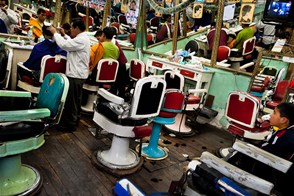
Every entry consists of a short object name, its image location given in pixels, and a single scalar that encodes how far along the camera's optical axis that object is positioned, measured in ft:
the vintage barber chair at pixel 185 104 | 11.27
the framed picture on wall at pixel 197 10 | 14.25
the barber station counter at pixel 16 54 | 11.70
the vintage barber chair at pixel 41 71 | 9.51
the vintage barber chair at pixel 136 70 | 13.33
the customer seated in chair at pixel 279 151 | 5.00
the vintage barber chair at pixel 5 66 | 9.20
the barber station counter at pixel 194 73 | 13.09
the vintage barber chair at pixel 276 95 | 10.60
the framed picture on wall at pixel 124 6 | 18.09
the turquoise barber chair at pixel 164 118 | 8.93
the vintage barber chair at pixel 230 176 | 4.10
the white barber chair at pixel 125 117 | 7.23
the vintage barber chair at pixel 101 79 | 11.62
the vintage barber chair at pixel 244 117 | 8.59
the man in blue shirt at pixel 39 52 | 10.09
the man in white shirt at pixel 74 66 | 8.93
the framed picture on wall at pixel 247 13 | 11.67
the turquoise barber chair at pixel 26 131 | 5.26
